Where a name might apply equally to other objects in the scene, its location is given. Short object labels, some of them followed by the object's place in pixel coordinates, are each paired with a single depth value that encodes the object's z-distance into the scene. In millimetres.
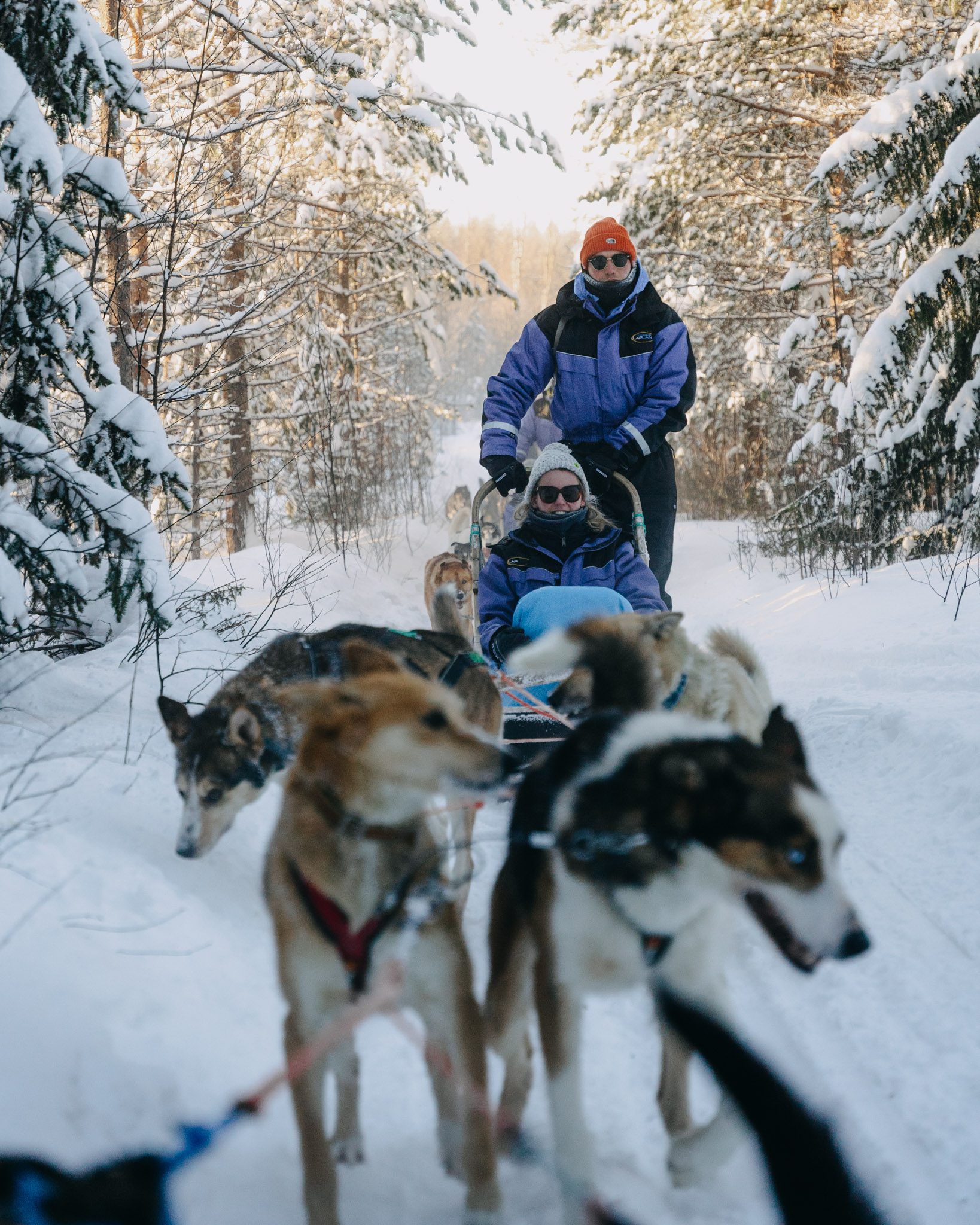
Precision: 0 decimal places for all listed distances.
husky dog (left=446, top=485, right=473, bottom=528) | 12539
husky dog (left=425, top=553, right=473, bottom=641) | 7176
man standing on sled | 5285
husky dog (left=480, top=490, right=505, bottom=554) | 10680
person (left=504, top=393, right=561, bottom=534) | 8500
